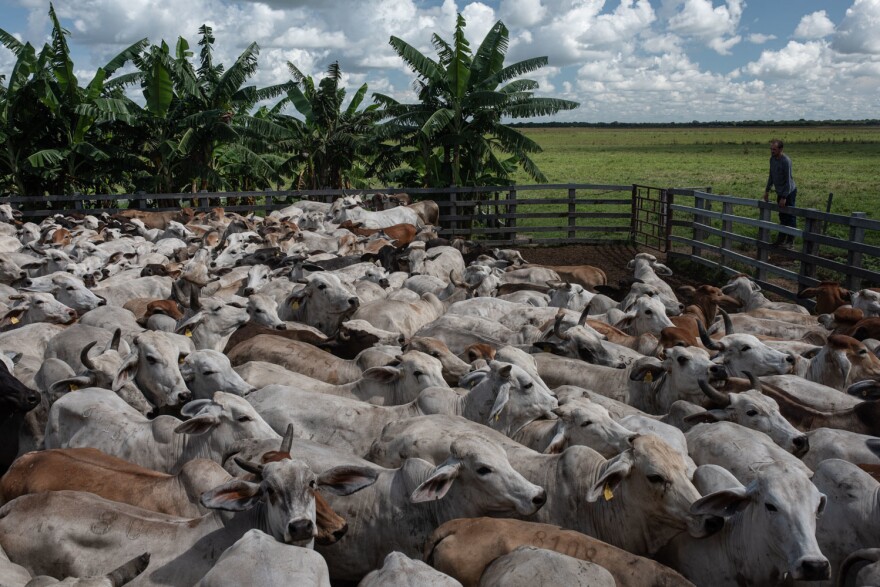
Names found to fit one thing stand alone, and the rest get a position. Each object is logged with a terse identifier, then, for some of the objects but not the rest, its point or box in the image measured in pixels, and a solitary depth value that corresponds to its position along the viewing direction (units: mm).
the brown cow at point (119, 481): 5305
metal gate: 18922
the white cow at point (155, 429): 6098
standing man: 16391
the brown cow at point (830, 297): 11055
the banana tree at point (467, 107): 22094
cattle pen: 12891
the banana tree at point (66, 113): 23844
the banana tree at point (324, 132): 27406
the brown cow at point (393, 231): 17953
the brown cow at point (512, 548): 4230
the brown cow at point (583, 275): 13664
